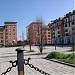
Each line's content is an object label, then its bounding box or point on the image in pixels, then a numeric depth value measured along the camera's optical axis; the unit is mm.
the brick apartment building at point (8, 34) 49746
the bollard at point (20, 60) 1873
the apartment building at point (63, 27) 34352
